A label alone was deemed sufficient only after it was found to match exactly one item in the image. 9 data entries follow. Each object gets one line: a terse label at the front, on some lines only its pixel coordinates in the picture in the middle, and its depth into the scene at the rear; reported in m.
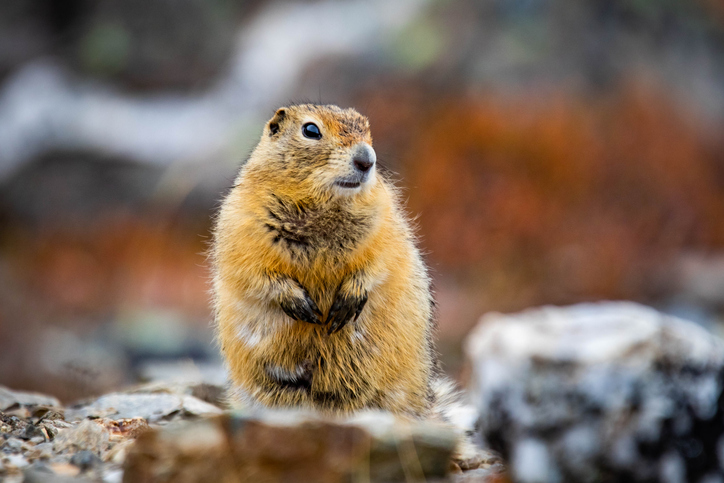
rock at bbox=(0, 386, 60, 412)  9.81
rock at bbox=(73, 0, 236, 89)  27.80
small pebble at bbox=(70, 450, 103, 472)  6.61
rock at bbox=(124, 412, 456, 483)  5.86
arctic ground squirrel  8.80
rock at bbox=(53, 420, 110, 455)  7.08
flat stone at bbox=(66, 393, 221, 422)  9.24
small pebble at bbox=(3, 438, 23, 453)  7.31
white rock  5.49
